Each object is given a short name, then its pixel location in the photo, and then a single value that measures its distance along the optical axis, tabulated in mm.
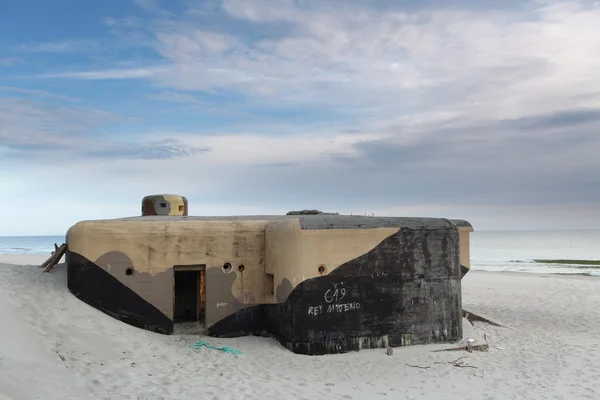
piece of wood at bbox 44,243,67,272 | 10750
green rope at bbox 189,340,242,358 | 9696
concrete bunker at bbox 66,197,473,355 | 9977
